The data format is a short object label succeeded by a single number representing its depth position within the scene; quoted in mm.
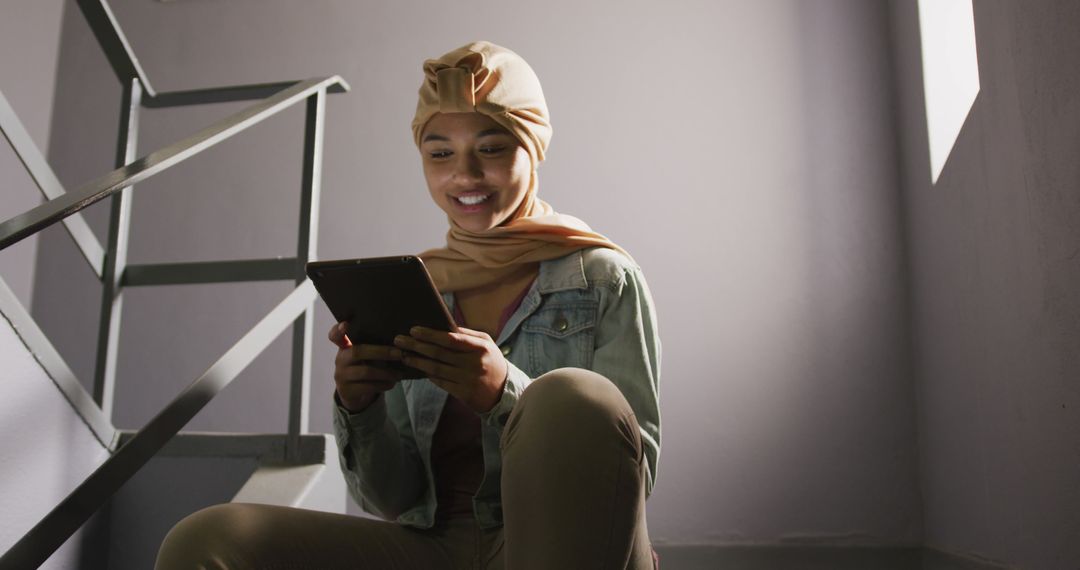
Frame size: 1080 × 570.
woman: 679
